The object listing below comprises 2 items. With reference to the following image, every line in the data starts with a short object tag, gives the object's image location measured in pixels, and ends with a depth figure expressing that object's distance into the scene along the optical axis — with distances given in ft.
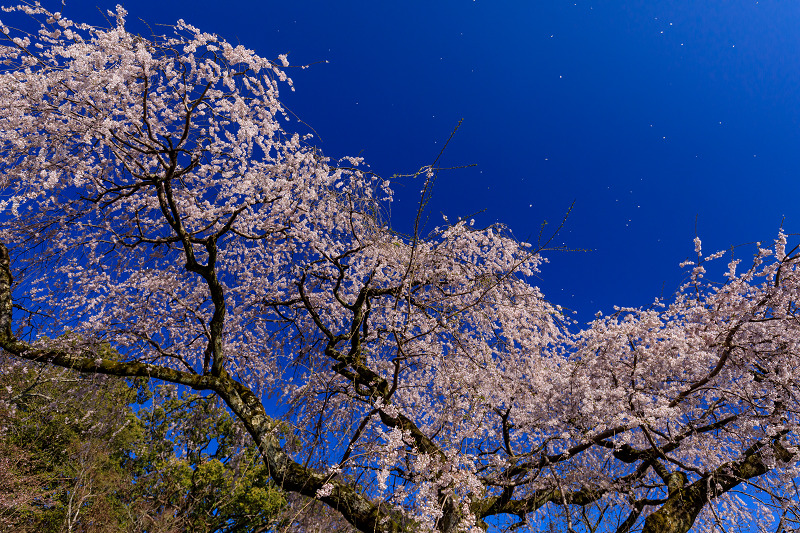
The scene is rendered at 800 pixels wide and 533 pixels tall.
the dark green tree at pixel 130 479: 41.70
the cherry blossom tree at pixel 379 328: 16.07
